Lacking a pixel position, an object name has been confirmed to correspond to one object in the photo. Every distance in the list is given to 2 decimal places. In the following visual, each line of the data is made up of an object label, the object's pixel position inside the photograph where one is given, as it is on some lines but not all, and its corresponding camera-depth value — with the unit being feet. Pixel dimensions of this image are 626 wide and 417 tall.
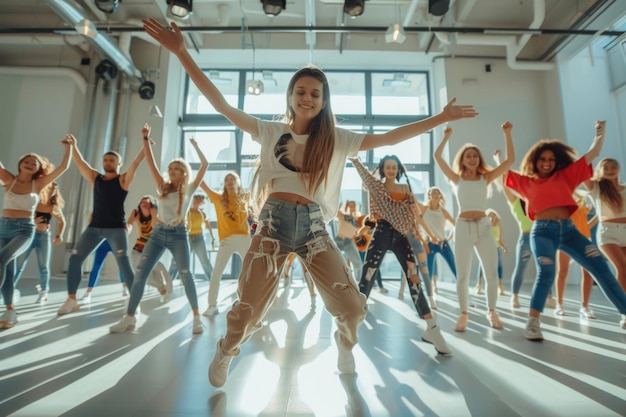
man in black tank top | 9.66
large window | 26.35
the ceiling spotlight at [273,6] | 15.87
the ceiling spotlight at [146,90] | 23.12
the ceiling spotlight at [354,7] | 16.43
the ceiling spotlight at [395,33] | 15.69
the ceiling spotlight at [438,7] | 15.75
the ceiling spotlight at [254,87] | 21.01
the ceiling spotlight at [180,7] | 15.94
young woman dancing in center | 4.44
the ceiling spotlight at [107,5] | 14.86
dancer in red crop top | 7.39
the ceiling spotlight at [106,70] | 21.71
